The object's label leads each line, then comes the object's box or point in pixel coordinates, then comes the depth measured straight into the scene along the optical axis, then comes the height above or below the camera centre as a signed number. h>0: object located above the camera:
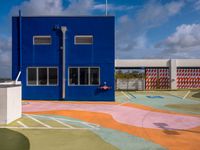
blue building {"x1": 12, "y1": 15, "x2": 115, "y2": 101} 11.94 +1.34
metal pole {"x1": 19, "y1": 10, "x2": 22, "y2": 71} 12.11 +2.99
